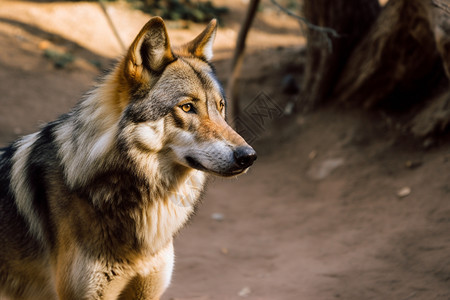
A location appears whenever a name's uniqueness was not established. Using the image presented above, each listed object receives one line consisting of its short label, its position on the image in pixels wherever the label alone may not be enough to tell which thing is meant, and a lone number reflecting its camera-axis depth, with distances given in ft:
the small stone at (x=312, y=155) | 46.59
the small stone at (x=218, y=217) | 42.23
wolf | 18.74
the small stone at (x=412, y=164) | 36.86
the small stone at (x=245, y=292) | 29.35
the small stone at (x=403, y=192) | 34.68
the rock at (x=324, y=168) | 43.09
